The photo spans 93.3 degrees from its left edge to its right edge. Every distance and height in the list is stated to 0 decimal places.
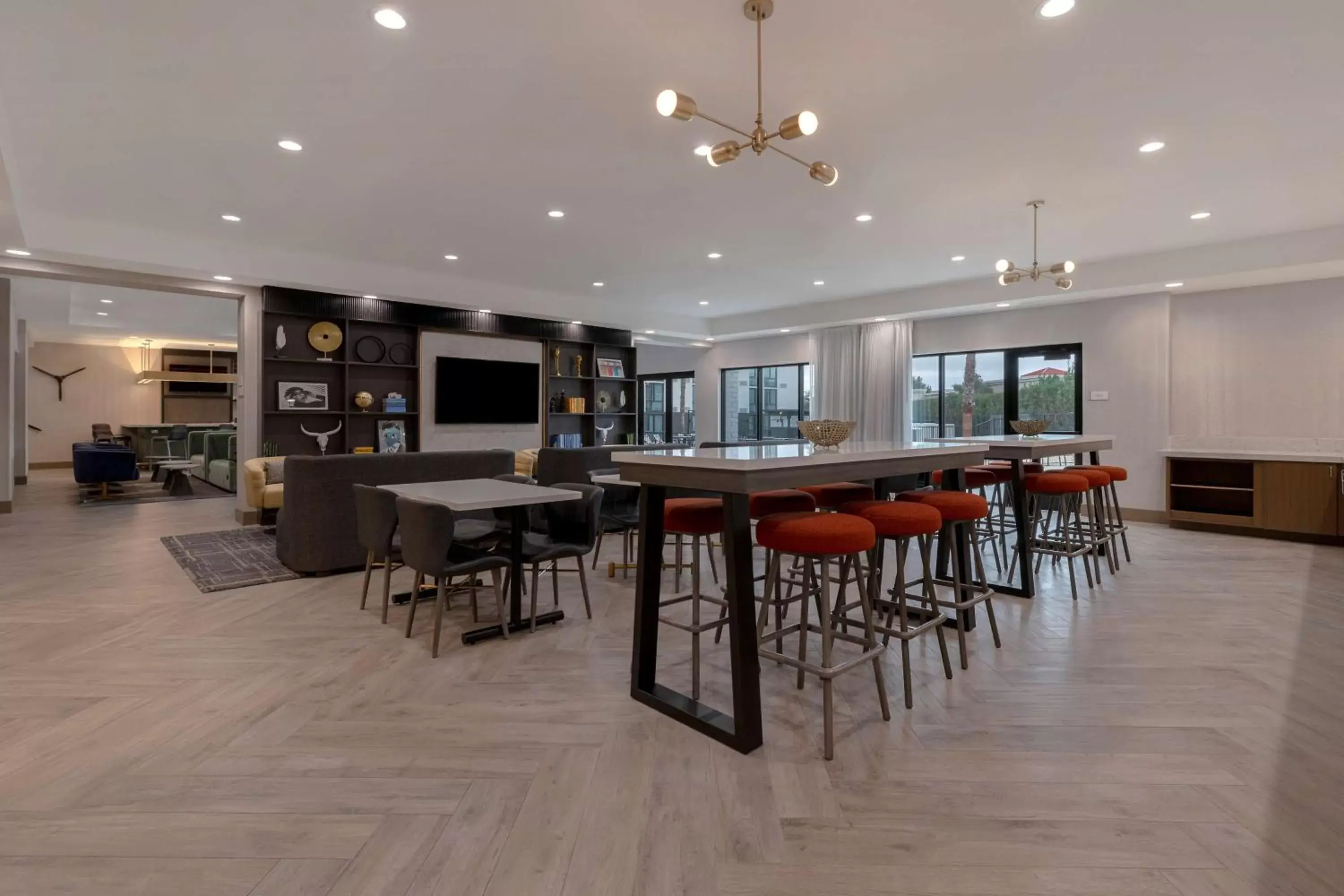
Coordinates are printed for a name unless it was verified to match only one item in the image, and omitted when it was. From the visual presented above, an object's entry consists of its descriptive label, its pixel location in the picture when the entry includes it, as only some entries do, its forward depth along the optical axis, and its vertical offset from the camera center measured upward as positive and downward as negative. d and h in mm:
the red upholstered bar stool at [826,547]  2146 -356
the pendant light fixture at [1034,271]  4945 +1402
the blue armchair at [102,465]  8477 -329
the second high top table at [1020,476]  3924 -181
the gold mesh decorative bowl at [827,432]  2818 +60
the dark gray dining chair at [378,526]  3367 -450
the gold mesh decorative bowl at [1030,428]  4805 +144
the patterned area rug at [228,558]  4340 -913
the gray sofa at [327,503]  4293 -418
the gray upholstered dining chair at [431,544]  2948 -478
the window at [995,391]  7480 +707
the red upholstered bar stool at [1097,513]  4480 -482
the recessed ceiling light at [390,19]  2518 +1709
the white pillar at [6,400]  6910 +441
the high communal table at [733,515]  2123 -253
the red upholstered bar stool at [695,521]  2643 -323
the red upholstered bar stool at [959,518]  2867 -329
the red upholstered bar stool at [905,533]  2512 -352
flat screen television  7812 +666
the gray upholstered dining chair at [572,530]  3520 -500
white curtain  8617 +971
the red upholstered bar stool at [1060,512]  4172 -475
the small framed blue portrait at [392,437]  7457 +67
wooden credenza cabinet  5598 -440
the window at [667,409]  11867 +685
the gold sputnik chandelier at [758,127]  2348 +1239
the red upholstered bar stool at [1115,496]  4766 -377
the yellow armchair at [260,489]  6043 -454
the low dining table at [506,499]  2971 -265
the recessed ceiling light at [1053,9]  2457 +1718
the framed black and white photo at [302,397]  6793 +494
